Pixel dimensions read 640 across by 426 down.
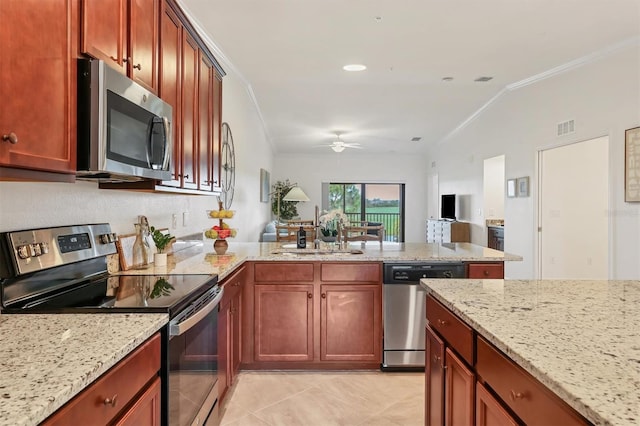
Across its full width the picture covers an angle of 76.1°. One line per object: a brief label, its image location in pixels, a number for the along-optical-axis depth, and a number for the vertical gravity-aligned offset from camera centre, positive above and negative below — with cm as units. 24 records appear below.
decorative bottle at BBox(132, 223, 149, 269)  221 -21
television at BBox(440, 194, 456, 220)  846 +13
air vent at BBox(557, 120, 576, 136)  472 +102
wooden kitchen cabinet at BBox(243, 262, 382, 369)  304 -74
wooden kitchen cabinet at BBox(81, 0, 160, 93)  141 +70
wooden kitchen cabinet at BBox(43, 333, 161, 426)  89 -47
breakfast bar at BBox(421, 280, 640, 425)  81 -34
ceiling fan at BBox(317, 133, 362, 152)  812 +146
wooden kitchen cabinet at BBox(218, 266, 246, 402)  232 -74
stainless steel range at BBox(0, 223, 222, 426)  139 -32
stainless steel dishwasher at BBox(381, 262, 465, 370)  300 -72
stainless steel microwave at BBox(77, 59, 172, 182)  134 +32
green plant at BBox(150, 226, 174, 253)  238 -17
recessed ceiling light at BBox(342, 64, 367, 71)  447 +161
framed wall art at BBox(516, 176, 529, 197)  563 +38
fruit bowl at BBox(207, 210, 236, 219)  318 -2
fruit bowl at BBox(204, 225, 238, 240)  306 -16
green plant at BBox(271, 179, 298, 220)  1041 +19
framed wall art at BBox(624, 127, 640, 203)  381 +47
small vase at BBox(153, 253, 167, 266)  230 -27
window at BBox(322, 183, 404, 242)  1125 +29
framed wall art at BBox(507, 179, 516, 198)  594 +38
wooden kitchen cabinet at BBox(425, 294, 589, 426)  95 -51
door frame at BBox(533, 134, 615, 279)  538 +2
